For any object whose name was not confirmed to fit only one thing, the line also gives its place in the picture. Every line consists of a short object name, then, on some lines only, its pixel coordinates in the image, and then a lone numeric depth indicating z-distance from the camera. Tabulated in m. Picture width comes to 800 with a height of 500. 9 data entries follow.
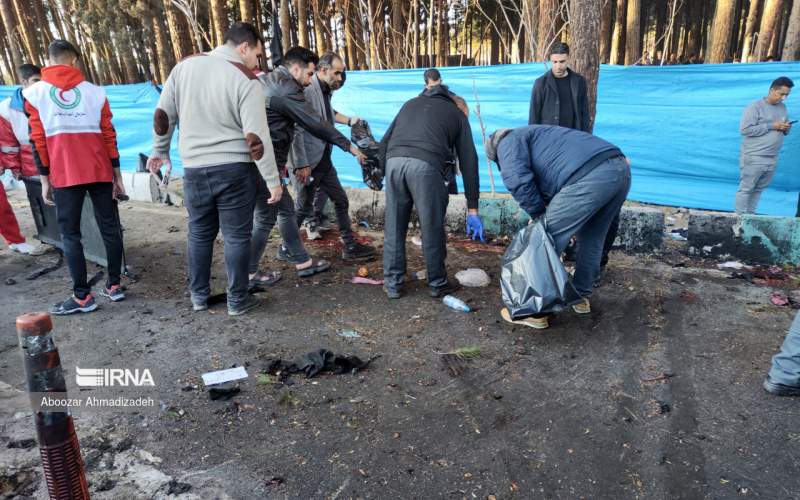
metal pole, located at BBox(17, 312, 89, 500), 1.62
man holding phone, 5.44
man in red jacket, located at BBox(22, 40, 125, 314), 3.84
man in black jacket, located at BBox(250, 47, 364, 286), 4.25
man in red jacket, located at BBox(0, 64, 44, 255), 5.18
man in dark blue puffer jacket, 3.41
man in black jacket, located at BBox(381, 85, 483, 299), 3.98
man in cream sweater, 3.54
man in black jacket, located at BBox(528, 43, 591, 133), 5.03
